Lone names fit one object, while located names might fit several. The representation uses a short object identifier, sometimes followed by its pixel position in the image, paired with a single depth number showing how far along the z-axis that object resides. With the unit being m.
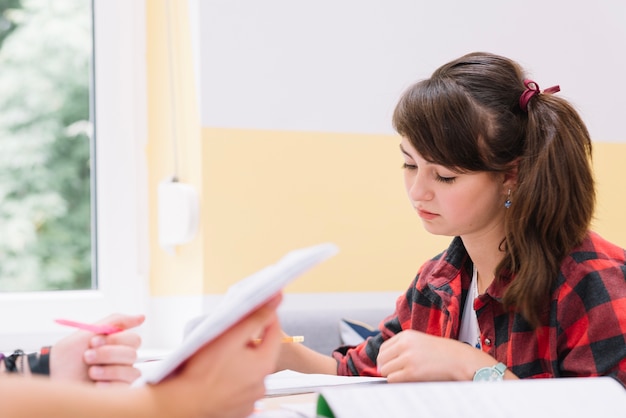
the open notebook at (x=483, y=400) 1.10
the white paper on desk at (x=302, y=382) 1.39
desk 1.19
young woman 1.46
